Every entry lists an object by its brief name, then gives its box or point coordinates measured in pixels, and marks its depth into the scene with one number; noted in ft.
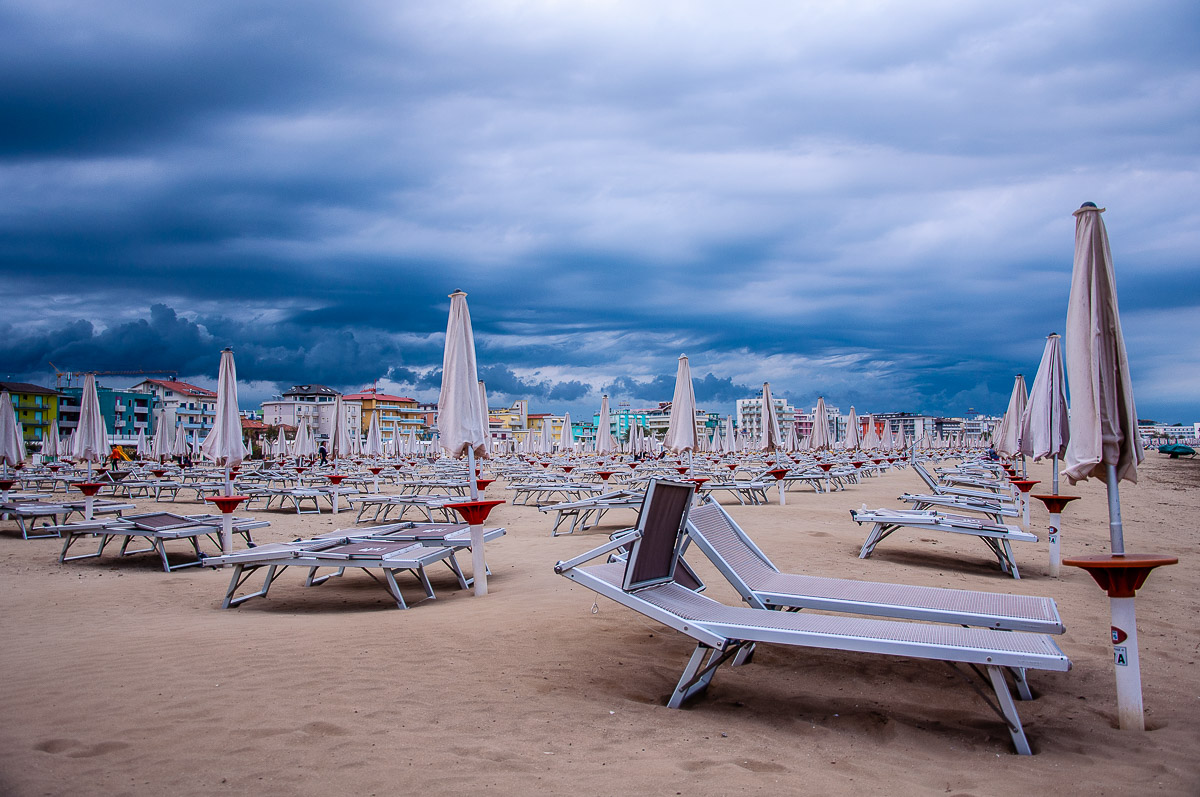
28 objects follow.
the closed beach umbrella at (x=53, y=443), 90.64
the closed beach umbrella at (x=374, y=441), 87.35
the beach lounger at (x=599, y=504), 32.22
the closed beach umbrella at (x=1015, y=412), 48.96
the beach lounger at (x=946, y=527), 23.53
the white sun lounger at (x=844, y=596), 12.27
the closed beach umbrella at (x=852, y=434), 110.49
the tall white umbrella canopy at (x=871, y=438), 122.31
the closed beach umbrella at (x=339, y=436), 79.15
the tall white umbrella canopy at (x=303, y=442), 77.25
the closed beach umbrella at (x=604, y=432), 83.27
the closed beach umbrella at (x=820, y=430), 92.27
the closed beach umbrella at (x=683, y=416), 45.19
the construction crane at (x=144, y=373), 422.41
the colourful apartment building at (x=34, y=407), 231.09
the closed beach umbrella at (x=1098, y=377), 11.69
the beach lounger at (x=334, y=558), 19.19
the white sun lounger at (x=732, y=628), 9.84
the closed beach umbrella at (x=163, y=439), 93.61
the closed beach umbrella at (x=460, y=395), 22.65
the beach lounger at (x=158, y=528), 27.09
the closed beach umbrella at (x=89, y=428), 47.39
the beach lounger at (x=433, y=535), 22.43
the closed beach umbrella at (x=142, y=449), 115.70
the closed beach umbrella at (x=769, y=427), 59.57
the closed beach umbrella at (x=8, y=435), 49.47
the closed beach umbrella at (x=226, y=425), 30.86
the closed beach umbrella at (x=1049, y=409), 29.54
